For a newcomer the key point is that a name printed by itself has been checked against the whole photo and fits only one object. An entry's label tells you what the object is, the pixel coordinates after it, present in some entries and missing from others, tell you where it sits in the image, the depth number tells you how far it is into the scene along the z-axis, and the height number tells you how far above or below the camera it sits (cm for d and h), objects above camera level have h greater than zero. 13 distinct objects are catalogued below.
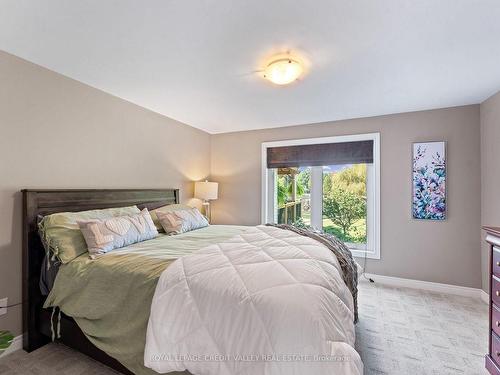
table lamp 399 -5
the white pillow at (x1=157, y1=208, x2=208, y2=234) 270 -38
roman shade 361 +51
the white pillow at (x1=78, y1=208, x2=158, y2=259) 188 -37
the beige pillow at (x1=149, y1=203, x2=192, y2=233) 281 -27
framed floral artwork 314 +9
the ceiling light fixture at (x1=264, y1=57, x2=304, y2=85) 204 +100
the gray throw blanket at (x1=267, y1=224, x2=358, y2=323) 187 -54
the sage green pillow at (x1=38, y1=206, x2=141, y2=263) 185 -37
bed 126 -63
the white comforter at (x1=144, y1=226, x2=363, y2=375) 102 -61
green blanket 146 -70
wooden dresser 169 -80
